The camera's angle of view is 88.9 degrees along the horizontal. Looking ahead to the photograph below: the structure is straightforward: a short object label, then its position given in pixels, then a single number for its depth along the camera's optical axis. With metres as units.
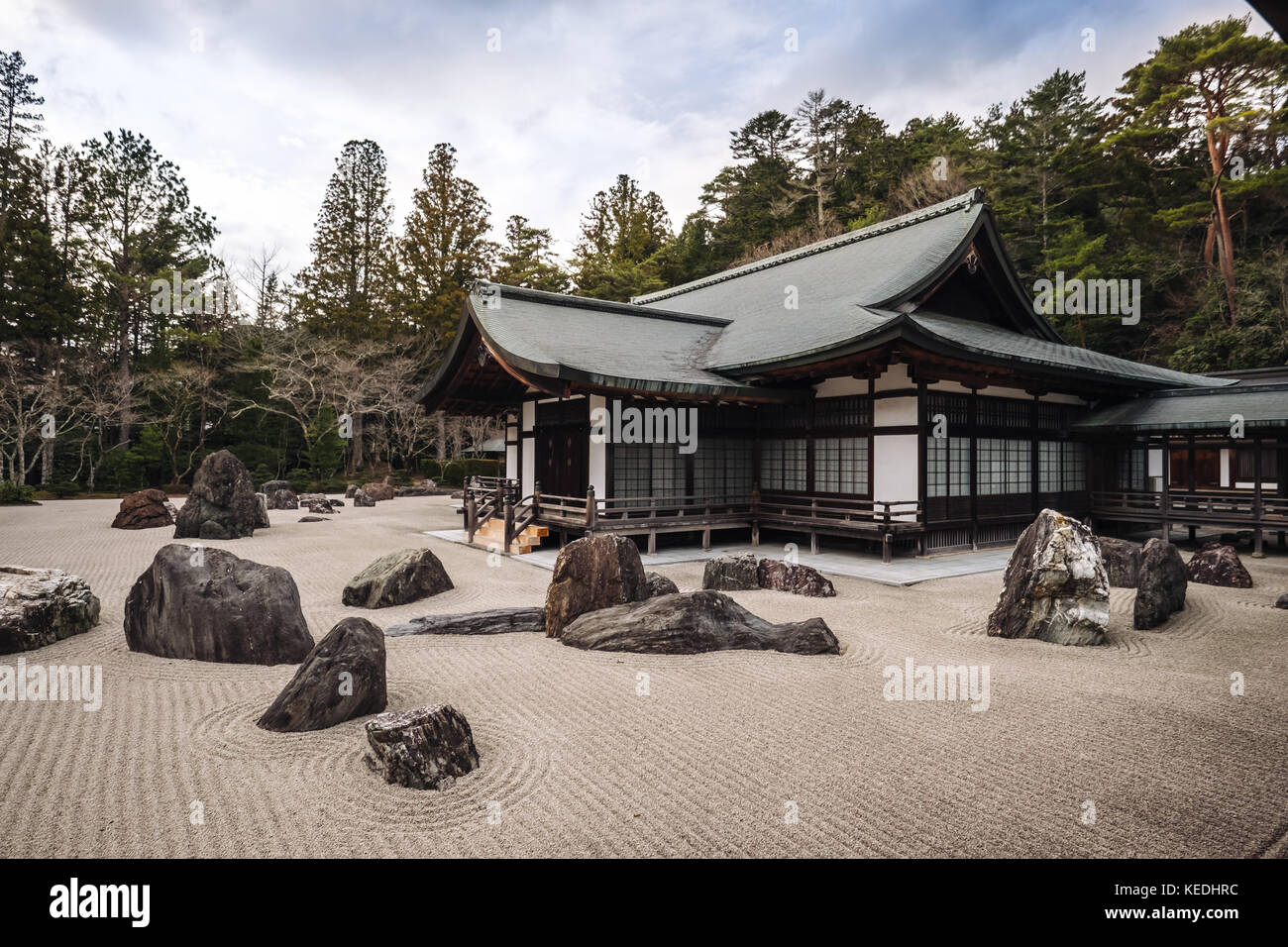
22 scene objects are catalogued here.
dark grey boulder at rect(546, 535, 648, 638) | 7.61
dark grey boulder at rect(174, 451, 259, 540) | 15.68
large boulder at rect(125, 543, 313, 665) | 6.34
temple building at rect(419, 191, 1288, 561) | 12.98
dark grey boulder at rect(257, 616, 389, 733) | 4.73
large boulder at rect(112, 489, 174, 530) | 17.39
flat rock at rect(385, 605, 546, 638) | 7.55
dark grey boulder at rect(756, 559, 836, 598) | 9.60
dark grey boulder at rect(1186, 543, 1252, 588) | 10.02
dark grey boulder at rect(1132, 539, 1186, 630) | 7.67
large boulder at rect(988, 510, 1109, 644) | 7.12
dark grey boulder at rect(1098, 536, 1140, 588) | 10.01
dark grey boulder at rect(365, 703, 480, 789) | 3.92
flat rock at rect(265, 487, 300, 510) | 24.08
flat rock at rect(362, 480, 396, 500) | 28.01
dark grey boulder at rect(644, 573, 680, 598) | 8.48
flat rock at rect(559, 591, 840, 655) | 6.81
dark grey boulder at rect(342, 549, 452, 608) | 9.02
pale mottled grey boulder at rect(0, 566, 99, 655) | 6.55
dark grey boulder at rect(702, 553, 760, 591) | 9.96
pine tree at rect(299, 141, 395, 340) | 36.94
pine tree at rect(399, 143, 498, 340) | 39.06
